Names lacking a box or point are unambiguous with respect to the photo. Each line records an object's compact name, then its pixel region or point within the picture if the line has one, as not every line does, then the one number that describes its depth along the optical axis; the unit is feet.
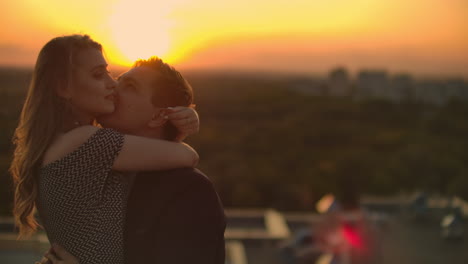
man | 5.19
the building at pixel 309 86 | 194.80
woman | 5.20
